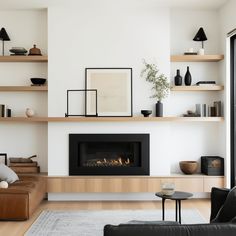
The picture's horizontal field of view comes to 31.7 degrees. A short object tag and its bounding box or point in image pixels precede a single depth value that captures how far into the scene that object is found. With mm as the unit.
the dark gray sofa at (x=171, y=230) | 2340
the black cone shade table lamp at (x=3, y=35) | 6469
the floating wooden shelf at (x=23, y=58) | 6391
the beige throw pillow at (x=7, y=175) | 5650
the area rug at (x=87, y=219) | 4668
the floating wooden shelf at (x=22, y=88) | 6386
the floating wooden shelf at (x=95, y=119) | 6254
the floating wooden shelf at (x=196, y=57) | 6438
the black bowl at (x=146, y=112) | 6293
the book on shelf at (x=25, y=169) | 6453
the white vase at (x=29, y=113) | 6457
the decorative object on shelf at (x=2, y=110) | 6449
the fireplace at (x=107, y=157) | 6434
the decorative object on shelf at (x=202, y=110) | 6527
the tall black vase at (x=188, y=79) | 6535
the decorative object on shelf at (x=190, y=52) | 6539
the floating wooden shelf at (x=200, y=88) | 6431
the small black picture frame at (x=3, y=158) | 6633
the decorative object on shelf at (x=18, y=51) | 6409
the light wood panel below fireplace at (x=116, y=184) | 6289
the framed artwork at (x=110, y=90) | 6438
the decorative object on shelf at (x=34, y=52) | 6445
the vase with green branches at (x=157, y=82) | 6352
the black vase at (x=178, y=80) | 6539
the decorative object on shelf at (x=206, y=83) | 6484
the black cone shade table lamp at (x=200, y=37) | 6531
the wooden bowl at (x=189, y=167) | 6434
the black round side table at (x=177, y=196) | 4461
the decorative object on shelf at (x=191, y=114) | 6570
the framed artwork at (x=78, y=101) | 6430
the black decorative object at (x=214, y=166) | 6406
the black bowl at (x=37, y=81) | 6406
